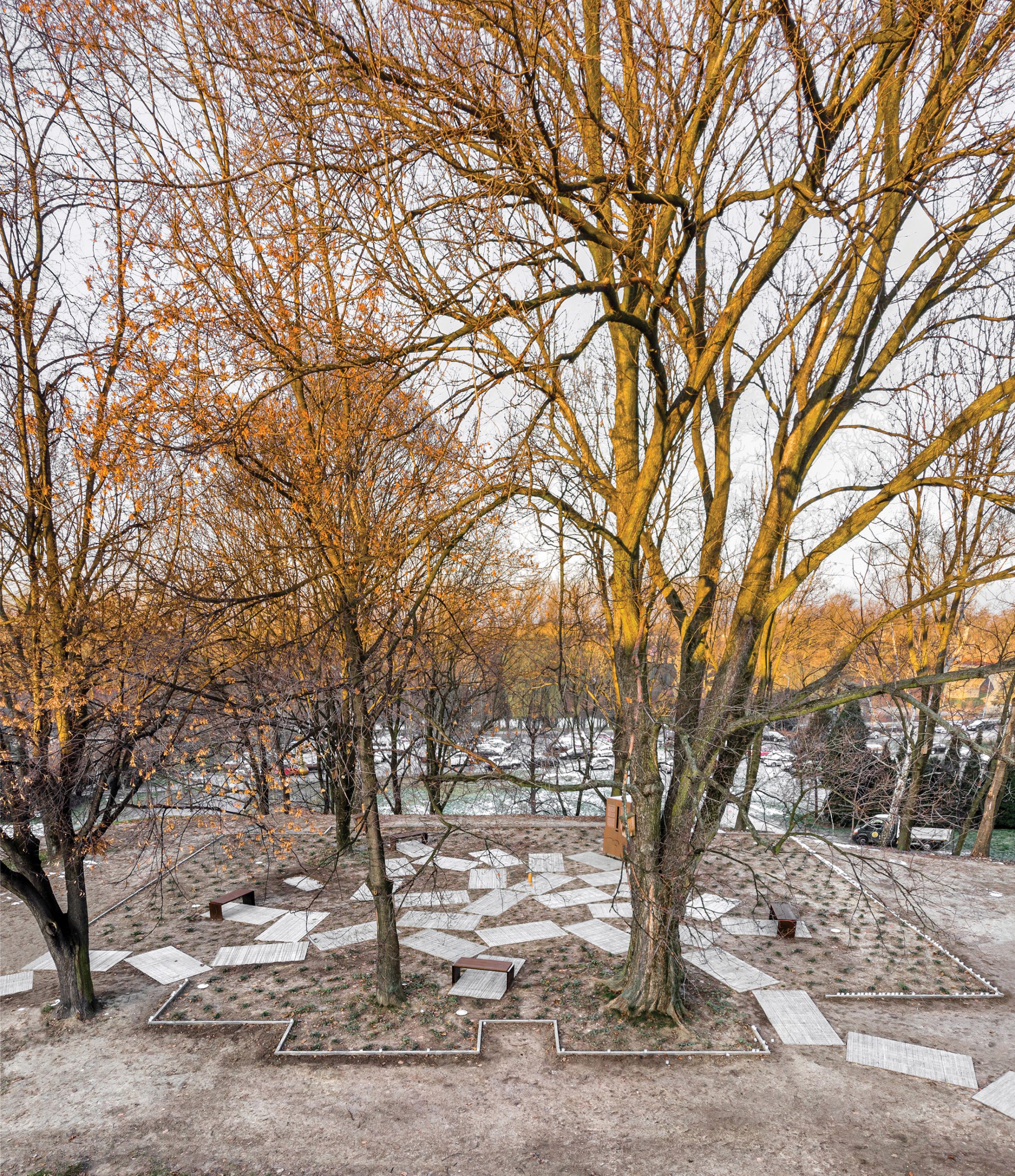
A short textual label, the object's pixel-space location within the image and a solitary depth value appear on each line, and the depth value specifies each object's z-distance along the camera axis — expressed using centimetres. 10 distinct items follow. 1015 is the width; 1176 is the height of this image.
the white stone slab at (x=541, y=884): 977
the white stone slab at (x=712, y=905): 899
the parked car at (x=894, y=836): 1622
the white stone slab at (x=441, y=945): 802
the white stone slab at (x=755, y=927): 862
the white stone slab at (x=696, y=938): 799
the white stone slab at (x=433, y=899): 938
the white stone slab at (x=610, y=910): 890
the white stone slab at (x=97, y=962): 776
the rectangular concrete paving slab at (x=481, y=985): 707
